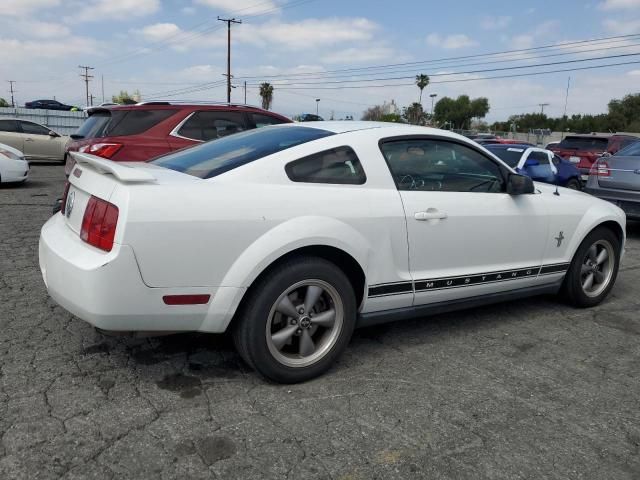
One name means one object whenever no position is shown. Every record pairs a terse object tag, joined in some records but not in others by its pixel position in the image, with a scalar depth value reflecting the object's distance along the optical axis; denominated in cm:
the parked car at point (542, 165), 985
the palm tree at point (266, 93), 7481
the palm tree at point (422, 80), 7931
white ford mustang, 273
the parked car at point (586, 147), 1475
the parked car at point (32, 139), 1537
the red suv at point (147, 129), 682
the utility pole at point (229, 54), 4522
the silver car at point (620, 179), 788
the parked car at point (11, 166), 1073
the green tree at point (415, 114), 7506
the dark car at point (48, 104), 4394
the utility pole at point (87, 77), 8561
